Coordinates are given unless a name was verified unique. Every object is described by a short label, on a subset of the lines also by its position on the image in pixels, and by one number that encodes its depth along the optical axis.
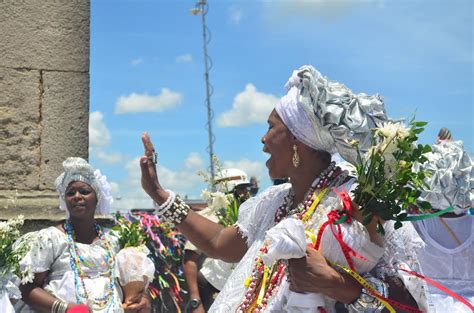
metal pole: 16.84
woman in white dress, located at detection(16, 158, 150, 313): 5.21
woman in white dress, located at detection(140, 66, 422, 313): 2.67
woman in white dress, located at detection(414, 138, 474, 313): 4.96
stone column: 6.27
